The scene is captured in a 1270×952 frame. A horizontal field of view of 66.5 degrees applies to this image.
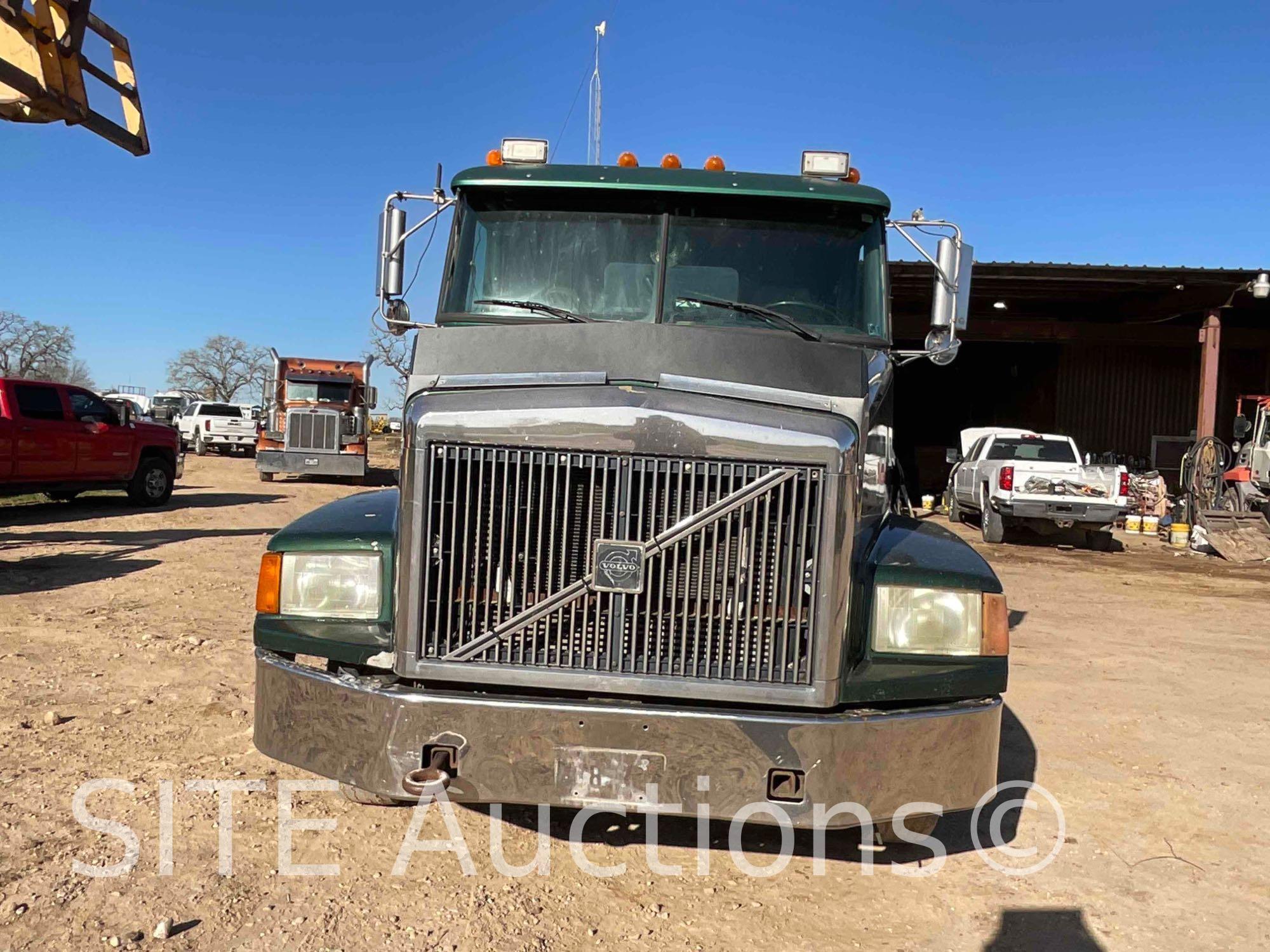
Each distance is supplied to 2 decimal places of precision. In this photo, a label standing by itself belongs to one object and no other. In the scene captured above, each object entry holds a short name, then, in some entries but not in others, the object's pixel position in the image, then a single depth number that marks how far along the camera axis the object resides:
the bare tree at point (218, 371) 90.75
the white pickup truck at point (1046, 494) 13.89
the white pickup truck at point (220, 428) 31.14
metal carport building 20.64
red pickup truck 12.41
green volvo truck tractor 2.79
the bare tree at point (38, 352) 69.44
